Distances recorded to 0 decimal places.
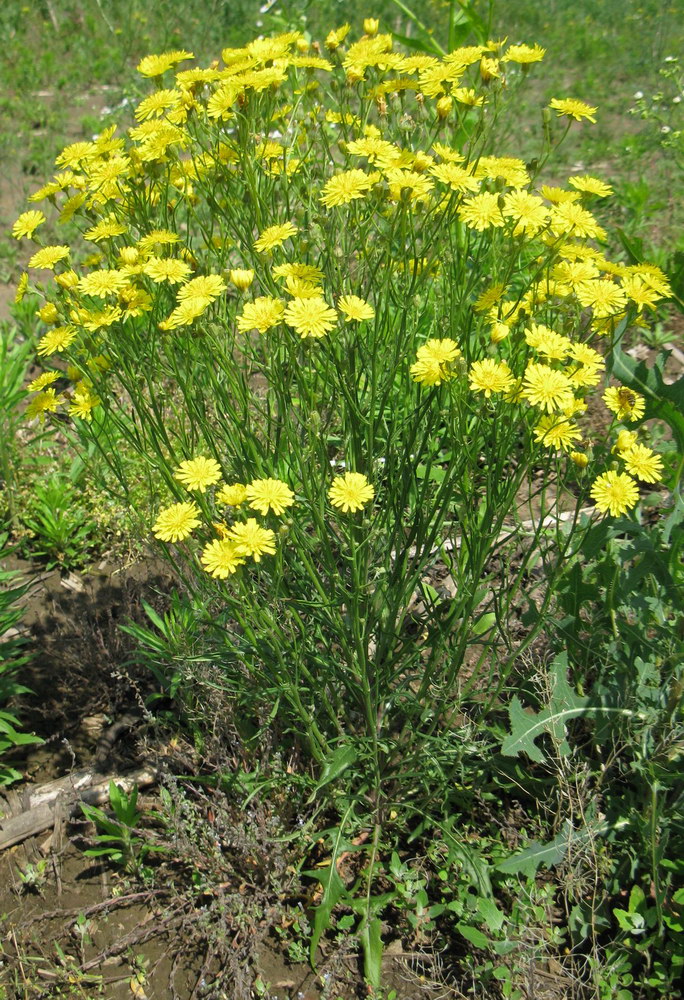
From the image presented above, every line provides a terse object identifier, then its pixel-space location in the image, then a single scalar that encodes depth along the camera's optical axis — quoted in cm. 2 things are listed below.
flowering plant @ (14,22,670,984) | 48
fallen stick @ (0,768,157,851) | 63
